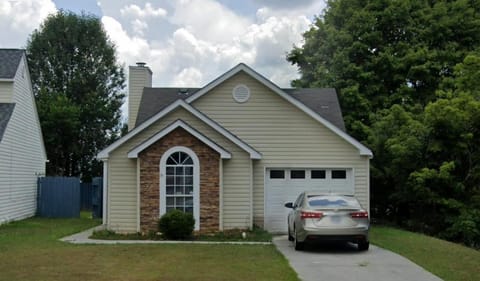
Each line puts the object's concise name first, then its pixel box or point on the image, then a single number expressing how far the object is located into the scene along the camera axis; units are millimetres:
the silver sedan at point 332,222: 13742
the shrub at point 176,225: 16578
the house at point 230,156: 17625
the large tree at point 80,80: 45594
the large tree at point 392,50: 29234
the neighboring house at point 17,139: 22797
